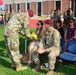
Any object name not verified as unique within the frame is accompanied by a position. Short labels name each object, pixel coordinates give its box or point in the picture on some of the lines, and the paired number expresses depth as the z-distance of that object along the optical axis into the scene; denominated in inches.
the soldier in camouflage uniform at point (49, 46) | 112.8
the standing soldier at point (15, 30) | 122.2
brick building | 731.4
